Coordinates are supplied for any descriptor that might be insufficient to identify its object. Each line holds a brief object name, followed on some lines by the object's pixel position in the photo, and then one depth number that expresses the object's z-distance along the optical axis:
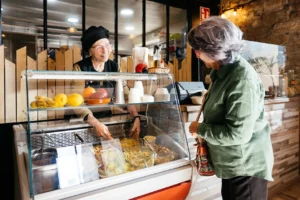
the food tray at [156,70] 1.70
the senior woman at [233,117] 1.21
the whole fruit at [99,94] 1.48
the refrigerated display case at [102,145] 1.24
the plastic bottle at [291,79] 3.72
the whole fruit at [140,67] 1.74
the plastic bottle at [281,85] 3.41
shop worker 1.61
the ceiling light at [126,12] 4.91
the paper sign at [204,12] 4.58
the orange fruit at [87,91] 1.48
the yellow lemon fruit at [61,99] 1.35
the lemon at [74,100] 1.40
